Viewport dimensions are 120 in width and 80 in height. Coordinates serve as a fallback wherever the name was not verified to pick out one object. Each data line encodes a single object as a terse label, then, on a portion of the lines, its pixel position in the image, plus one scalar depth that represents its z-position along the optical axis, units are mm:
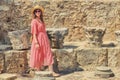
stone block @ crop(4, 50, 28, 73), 8930
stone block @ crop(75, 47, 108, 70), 9234
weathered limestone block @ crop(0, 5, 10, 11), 10594
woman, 8312
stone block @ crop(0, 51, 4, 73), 8789
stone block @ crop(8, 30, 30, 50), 9070
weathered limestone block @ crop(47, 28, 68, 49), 9081
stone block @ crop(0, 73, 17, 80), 7875
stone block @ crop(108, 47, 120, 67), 9250
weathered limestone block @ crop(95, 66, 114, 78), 8305
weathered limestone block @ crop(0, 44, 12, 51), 9180
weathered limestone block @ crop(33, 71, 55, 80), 7432
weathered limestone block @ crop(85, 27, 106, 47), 9367
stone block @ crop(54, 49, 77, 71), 9117
